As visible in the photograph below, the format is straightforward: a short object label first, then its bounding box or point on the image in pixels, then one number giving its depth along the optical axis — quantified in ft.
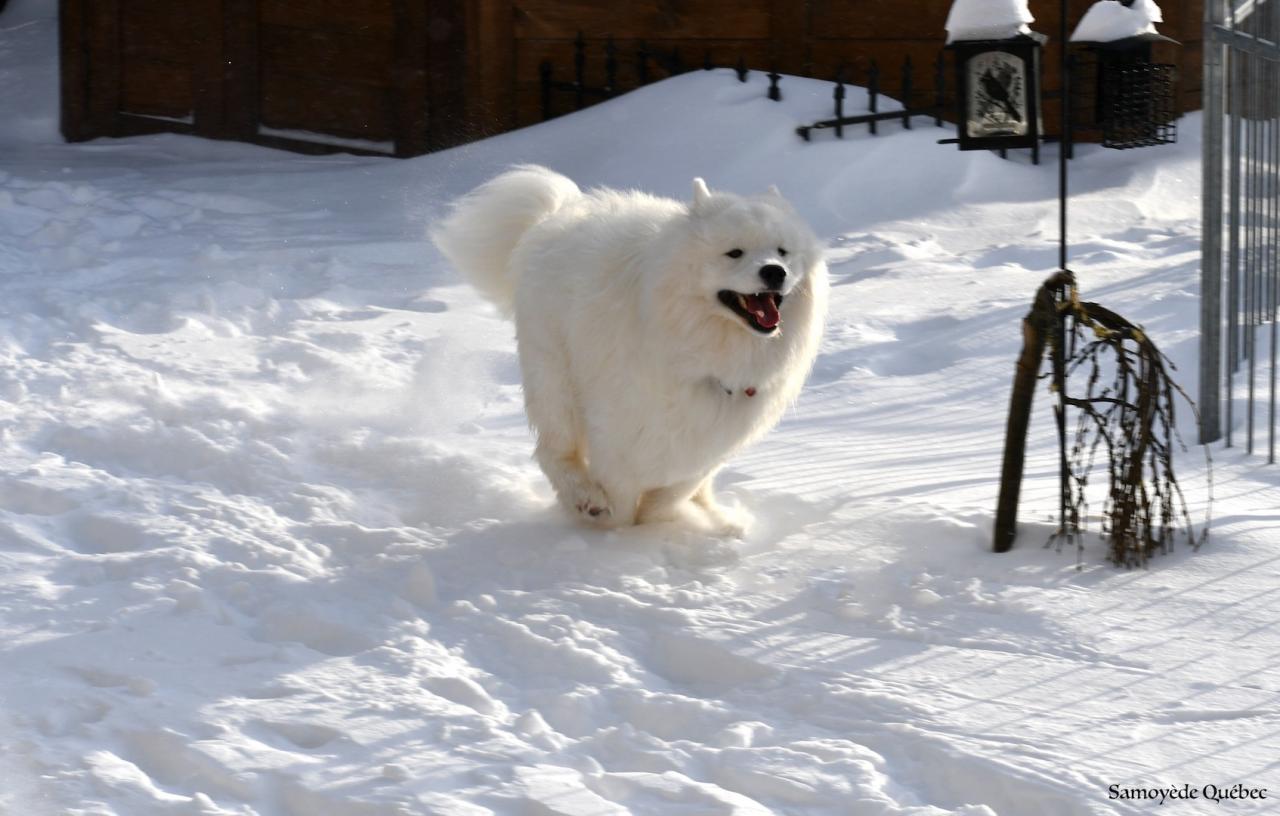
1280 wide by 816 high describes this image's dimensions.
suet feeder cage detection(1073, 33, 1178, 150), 20.12
